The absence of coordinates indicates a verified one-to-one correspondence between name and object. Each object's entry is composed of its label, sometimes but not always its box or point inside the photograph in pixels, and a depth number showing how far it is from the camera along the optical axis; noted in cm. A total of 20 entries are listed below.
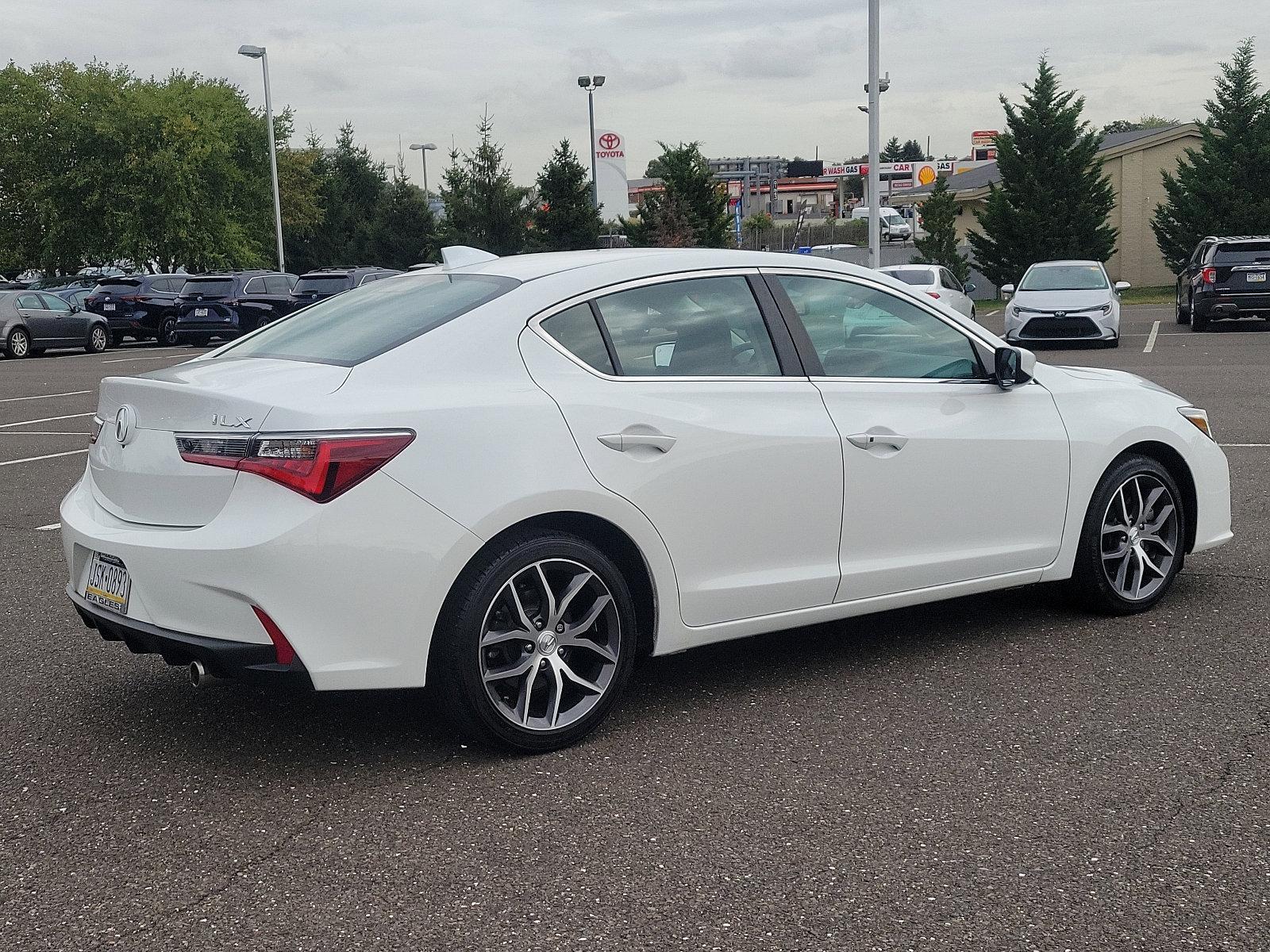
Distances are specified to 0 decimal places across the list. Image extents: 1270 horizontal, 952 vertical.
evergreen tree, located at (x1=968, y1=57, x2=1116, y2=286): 3938
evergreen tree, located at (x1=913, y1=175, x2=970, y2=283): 4303
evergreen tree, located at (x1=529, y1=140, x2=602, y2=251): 4459
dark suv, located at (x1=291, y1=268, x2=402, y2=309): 3066
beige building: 4772
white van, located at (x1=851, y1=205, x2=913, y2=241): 6931
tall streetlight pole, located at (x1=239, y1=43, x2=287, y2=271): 4566
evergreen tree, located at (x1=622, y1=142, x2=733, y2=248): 4309
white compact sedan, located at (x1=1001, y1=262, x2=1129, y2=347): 2247
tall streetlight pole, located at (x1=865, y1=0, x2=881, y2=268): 2867
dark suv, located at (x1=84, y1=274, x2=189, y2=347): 3250
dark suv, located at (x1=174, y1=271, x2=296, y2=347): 3103
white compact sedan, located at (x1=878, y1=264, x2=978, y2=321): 2238
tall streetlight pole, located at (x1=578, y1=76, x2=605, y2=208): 4578
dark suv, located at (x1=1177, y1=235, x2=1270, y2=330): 2491
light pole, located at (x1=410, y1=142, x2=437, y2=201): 7031
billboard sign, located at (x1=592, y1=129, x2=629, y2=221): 4669
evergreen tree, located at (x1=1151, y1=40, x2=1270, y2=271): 3975
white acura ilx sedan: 390
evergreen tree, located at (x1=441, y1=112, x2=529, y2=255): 4775
